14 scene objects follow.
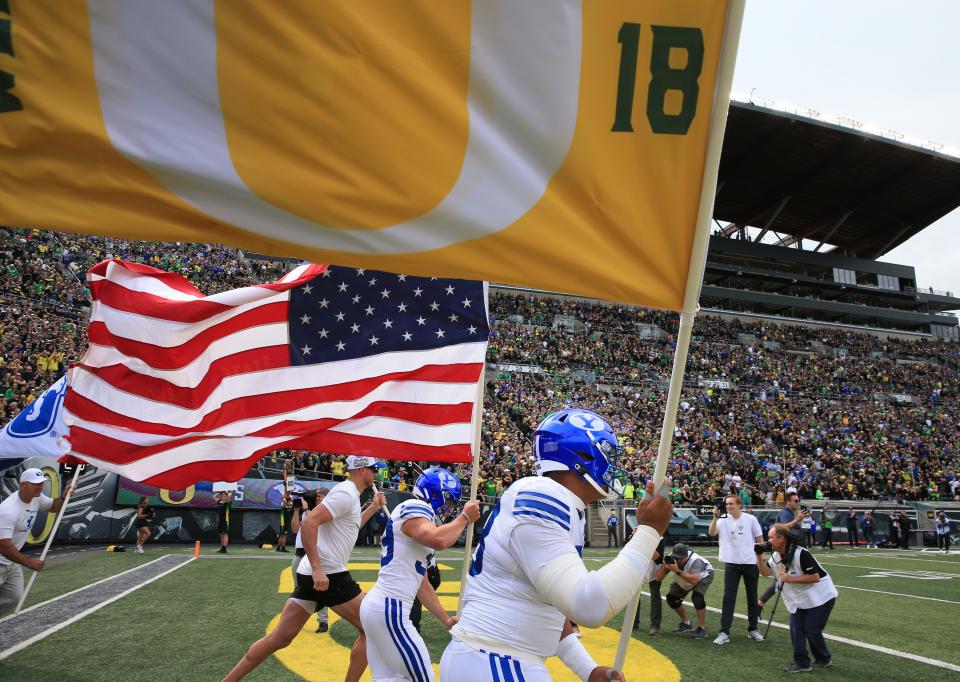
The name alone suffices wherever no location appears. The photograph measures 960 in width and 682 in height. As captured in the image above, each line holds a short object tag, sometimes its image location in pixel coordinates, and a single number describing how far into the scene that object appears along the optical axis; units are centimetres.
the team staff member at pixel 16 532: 751
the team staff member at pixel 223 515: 1973
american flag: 612
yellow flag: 268
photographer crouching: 997
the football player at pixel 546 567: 235
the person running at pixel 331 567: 565
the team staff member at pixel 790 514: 986
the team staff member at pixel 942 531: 2467
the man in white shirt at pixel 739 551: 976
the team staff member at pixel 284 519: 2075
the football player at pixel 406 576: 481
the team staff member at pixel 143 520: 1867
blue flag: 987
